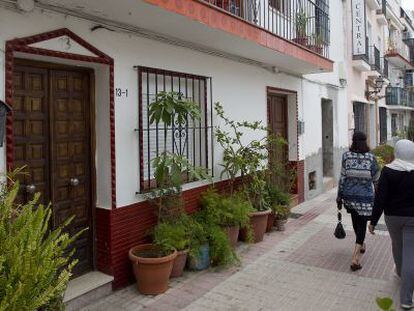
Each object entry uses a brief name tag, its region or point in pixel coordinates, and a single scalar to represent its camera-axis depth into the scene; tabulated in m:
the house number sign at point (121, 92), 4.86
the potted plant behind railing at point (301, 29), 8.86
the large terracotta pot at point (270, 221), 7.32
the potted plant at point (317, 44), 9.40
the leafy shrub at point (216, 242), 5.38
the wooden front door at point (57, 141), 4.19
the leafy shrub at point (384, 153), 14.60
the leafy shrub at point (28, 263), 2.50
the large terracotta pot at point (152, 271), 4.64
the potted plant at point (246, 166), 6.57
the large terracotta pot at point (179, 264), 5.09
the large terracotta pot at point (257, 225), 6.59
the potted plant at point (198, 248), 5.26
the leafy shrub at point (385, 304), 1.69
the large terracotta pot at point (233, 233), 5.99
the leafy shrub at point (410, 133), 22.62
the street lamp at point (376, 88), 16.45
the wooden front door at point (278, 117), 8.96
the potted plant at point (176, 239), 4.91
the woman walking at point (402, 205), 4.32
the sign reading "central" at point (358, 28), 13.43
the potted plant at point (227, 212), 5.91
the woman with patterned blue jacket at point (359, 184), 5.40
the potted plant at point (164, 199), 4.69
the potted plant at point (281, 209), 7.29
